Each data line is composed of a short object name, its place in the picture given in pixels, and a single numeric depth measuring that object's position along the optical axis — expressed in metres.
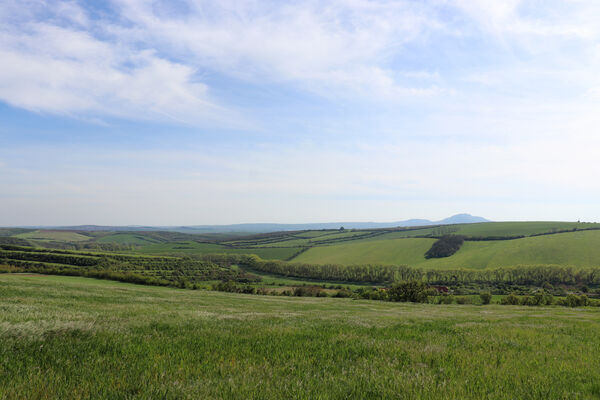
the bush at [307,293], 88.49
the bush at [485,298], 87.44
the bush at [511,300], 80.02
